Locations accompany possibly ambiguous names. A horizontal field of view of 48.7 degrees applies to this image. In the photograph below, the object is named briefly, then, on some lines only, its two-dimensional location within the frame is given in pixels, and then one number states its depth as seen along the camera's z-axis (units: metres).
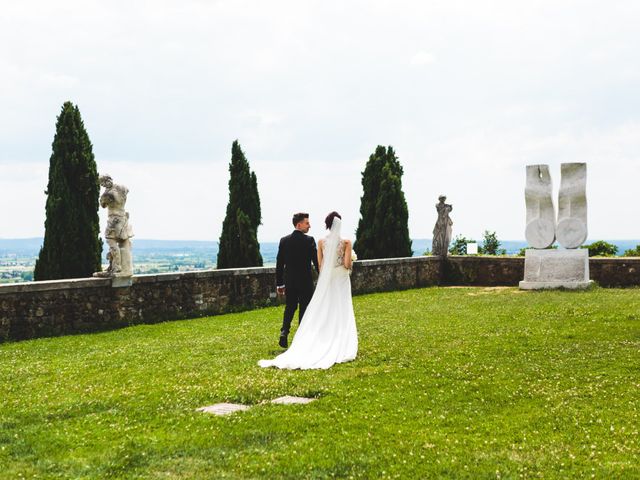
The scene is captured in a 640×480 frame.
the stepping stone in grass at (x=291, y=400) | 7.24
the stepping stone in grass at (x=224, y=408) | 6.97
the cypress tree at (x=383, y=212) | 29.53
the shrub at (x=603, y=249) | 29.31
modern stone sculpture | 20.83
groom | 10.73
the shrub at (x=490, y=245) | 37.11
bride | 9.95
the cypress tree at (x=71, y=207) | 19.69
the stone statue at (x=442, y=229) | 25.48
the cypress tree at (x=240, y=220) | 26.69
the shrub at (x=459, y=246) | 33.53
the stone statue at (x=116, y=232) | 14.77
